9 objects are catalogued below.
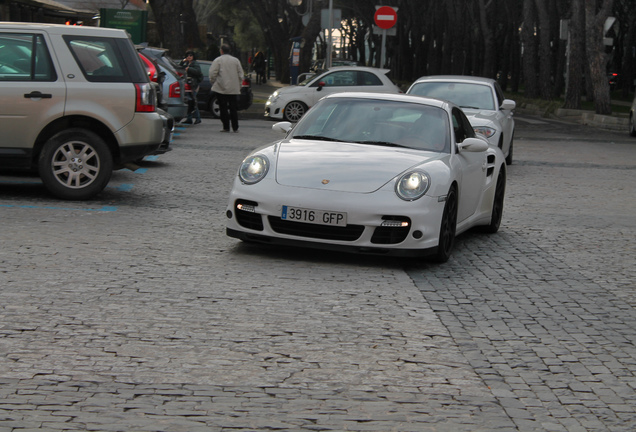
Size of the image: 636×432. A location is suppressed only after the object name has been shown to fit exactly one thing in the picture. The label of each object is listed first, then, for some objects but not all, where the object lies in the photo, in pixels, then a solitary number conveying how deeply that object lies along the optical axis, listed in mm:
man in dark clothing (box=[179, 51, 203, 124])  23516
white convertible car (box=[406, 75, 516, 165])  16097
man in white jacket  21359
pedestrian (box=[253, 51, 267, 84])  56094
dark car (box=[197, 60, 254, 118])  27234
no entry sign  26547
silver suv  10453
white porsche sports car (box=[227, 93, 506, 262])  7648
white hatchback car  24731
